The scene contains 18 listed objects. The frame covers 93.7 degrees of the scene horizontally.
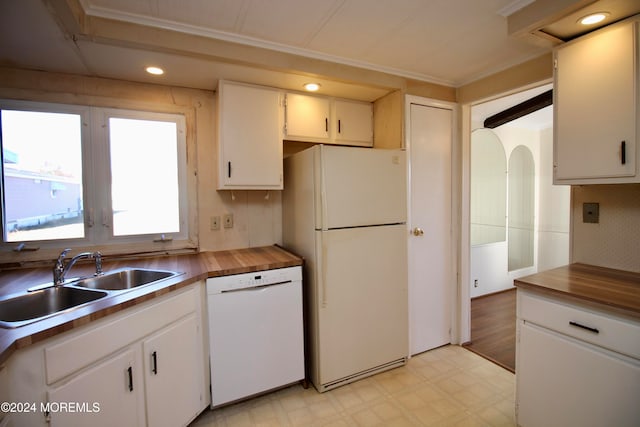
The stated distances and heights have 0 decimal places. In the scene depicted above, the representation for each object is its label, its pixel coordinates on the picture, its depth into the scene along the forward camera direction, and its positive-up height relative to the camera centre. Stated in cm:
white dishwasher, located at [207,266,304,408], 183 -81
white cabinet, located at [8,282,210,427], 104 -69
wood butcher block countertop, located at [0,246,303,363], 102 -39
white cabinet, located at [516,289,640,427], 124 -76
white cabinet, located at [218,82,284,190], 211 +50
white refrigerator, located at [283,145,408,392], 200 -37
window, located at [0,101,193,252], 190 +22
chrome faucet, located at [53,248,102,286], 154 -31
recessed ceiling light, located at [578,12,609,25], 142 +88
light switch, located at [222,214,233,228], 243 -11
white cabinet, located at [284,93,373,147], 232 +69
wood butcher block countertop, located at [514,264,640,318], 127 -42
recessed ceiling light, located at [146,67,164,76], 193 +90
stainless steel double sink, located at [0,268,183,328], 138 -43
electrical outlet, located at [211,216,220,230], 239 -12
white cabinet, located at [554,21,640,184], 144 +48
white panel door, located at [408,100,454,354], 246 -20
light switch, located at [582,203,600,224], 180 -8
